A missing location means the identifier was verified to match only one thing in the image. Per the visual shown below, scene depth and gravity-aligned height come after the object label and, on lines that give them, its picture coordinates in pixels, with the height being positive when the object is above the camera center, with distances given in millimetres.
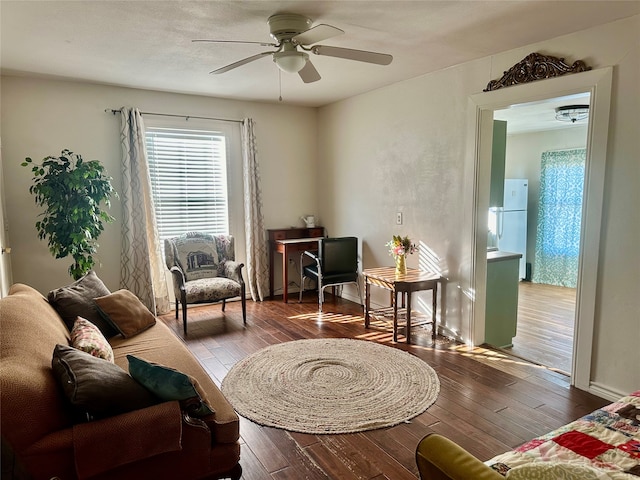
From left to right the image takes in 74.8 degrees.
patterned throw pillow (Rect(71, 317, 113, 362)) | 2137 -764
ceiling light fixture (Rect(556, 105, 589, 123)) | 4953 +986
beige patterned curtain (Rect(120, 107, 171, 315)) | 4660 -222
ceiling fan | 2666 +1000
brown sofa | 1428 -869
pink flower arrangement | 4180 -511
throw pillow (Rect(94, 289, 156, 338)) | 2932 -834
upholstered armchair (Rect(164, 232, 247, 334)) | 4387 -816
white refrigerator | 6674 -393
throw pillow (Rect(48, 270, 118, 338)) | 2750 -705
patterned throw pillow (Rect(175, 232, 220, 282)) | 4754 -679
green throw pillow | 1691 -752
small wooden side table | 3906 -845
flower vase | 4199 -704
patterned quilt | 1355 -883
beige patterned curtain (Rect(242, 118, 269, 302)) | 5387 -288
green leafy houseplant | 3881 -71
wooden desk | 5398 -612
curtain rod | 4619 +960
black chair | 4828 -796
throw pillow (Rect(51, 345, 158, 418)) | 1534 -711
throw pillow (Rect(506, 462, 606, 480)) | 1003 -676
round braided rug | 2662 -1402
